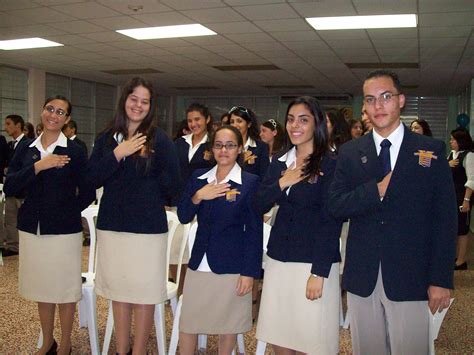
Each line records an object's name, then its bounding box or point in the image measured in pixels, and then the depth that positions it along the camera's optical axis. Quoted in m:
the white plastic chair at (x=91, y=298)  2.95
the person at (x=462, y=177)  5.45
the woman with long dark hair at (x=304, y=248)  2.12
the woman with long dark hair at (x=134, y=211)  2.50
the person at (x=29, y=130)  6.50
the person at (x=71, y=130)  6.13
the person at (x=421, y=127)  4.73
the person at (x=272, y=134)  5.09
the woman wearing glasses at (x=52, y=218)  2.73
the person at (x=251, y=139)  4.05
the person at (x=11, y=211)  6.00
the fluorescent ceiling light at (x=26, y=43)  7.81
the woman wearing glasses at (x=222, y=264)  2.37
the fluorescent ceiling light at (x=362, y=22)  5.94
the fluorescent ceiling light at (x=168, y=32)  6.71
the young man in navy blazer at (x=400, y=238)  1.80
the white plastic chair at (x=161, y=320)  2.87
